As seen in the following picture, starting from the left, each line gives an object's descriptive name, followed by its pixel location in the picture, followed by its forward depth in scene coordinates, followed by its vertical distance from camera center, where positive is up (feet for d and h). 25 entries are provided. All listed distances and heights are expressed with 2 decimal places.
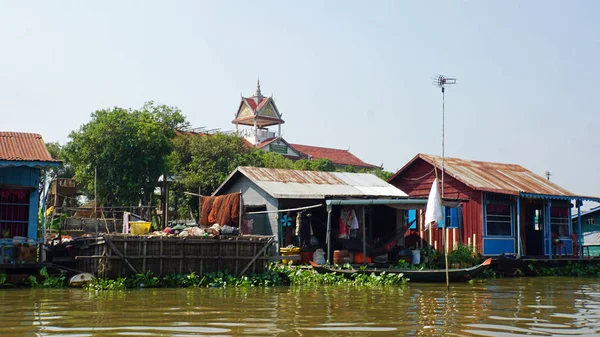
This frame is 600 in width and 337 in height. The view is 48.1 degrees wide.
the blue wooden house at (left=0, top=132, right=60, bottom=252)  54.19 +4.30
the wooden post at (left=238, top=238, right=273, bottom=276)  57.18 -0.92
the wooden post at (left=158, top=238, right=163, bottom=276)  53.93 -1.54
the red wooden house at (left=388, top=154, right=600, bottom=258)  76.89 +4.78
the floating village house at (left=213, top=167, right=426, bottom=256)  68.39 +4.11
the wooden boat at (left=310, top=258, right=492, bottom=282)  58.08 -2.38
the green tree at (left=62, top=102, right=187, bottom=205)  98.32 +12.96
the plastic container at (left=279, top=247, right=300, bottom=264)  67.72 -0.75
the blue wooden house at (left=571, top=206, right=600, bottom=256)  102.68 +2.66
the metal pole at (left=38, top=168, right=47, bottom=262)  54.63 +0.67
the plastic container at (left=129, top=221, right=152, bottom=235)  59.62 +1.38
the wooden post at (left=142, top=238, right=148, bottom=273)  53.11 -1.17
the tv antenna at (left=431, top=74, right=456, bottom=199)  77.51 +18.76
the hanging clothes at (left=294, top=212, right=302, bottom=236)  69.10 +2.30
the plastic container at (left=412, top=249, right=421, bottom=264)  69.51 -1.12
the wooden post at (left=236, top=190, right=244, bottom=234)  68.19 +2.37
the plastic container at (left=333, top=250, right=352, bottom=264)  64.80 -1.18
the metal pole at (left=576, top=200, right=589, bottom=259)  85.63 +0.80
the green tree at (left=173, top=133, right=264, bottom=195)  117.70 +15.81
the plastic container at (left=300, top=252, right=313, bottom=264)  68.23 -1.26
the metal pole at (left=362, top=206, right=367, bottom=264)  64.80 -0.16
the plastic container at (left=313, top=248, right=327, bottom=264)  67.00 -1.23
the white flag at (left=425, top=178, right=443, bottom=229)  49.43 +2.81
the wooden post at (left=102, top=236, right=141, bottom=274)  51.85 -0.50
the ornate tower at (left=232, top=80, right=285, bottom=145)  206.39 +40.03
